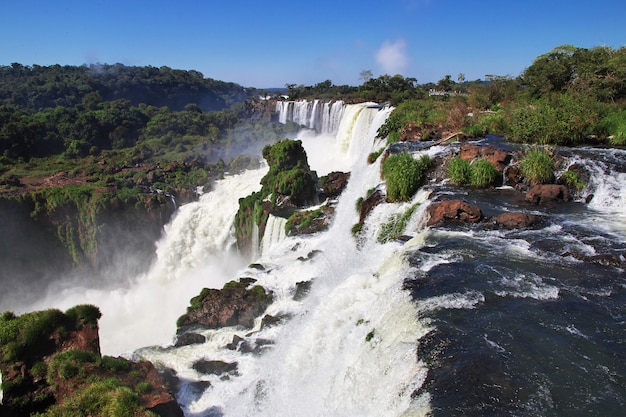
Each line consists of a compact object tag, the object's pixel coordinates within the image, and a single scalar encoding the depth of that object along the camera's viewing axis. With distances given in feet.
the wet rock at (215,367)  31.65
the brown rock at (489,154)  44.86
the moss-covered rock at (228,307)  38.42
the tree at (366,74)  178.03
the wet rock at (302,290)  38.22
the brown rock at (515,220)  33.71
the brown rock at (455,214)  35.70
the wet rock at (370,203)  45.50
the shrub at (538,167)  41.47
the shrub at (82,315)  29.60
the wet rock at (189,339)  36.47
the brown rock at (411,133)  63.21
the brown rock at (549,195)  38.83
